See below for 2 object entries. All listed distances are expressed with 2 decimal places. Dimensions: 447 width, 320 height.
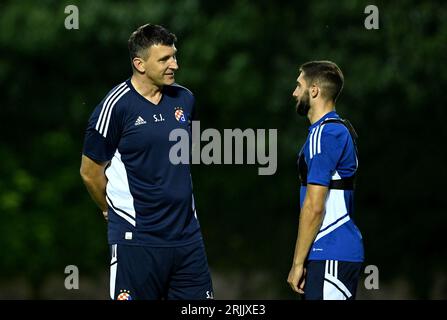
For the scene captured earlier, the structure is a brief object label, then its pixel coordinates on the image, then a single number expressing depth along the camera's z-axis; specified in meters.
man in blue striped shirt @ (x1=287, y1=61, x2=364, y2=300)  11.78
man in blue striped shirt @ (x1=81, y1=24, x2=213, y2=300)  12.72
